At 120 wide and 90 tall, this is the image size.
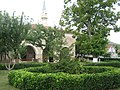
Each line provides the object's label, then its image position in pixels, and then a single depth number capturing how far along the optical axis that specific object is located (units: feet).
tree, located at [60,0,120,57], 54.47
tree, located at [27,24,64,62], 54.52
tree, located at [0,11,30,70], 35.21
